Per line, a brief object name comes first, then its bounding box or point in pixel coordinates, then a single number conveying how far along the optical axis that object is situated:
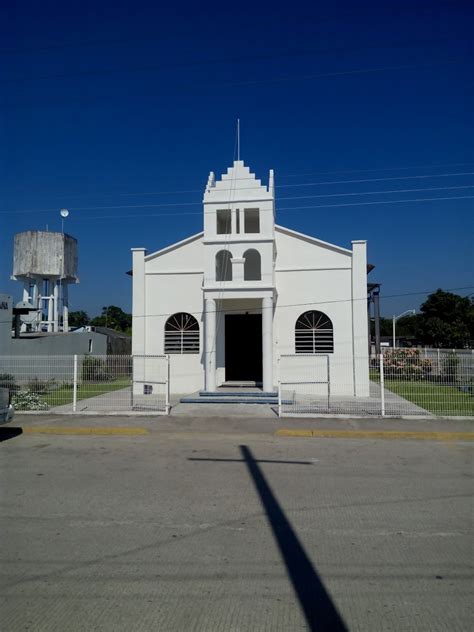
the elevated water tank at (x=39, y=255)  31.45
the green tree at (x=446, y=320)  45.84
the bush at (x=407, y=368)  12.38
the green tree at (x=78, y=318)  85.09
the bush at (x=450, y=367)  12.23
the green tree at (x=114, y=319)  81.70
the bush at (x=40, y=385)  13.75
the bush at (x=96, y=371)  13.58
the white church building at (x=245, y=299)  16.81
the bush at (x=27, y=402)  13.57
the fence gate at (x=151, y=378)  15.34
